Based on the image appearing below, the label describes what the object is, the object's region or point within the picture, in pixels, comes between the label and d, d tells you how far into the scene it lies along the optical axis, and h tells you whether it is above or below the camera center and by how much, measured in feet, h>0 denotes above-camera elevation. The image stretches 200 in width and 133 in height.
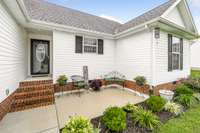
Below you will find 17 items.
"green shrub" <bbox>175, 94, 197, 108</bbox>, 12.97 -5.09
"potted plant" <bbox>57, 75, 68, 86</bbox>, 15.90 -2.59
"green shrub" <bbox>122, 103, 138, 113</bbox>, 10.90 -5.20
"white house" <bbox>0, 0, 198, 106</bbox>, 14.91 +4.36
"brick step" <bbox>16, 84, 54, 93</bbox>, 12.99 -3.43
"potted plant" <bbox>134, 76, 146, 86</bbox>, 16.37 -2.61
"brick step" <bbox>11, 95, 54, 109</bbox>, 11.42 -4.90
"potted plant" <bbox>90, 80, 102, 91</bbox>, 18.71 -4.04
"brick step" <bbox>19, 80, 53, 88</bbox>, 13.78 -2.79
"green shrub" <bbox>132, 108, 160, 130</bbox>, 8.79 -5.50
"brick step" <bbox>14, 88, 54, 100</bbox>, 12.31 -4.14
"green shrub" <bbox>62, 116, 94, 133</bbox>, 6.80 -4.81
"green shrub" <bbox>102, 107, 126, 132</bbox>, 7.80 -4.88
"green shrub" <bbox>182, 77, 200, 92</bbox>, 18.65 -3.57
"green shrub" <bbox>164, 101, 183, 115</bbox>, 11.30 -5.49
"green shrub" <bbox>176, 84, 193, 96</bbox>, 14.67 -4.13
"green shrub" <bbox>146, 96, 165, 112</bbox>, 11.01 -4.69
